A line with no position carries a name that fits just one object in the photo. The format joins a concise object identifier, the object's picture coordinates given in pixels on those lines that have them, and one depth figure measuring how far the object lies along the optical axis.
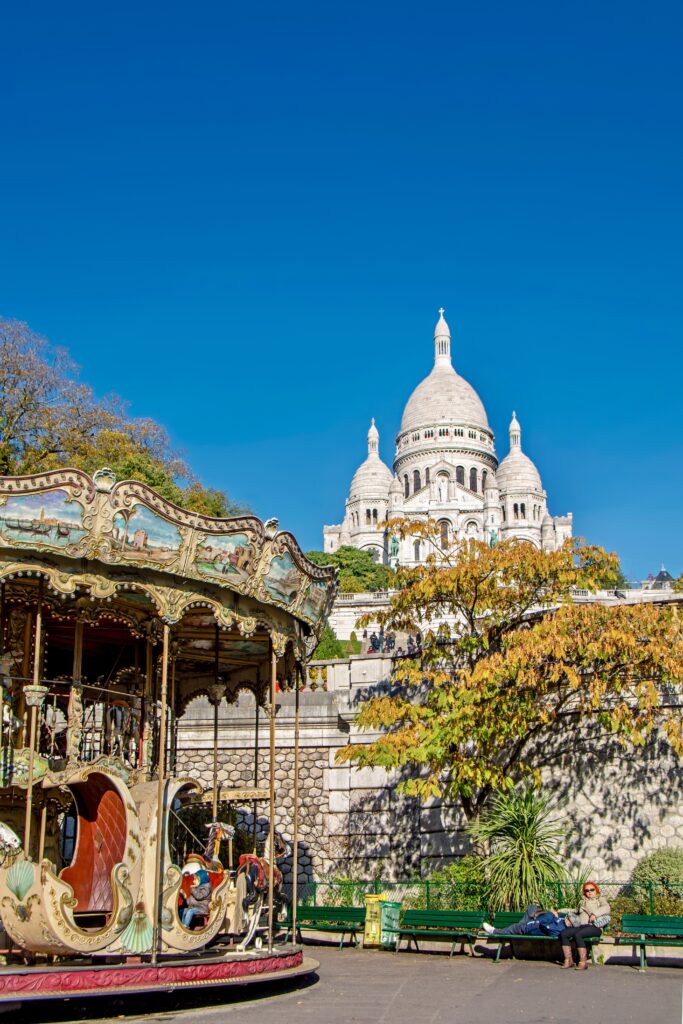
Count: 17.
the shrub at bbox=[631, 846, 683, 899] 16.33
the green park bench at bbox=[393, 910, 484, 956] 15.27
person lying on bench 14.47
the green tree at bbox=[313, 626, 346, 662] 38.00
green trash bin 16.30
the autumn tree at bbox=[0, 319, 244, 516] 33.44
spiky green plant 16.31
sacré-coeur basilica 120.62
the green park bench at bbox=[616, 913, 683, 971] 13.84
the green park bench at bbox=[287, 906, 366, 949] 16.73
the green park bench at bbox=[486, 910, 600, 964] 14.41
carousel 11.06
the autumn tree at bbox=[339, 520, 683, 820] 17.36
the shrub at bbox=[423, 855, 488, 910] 16.94
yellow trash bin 16.34
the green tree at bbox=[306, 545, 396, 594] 90.94
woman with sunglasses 13.92
